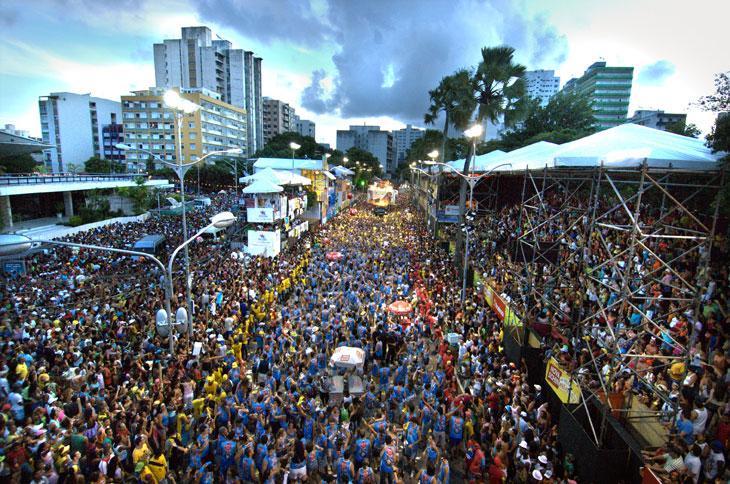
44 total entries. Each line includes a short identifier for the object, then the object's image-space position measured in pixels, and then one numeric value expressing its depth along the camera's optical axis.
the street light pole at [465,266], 15.35
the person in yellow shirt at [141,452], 6.81
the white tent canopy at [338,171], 58.34
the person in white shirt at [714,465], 6.03
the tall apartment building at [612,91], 90.86
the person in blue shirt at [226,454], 7.27
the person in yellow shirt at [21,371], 9.05
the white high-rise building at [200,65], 81.31
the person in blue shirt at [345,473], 7.01
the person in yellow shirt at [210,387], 9.48
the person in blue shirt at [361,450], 7.54
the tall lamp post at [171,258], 6.61
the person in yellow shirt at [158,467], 6.65
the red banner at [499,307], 14.28
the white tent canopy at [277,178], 26.25
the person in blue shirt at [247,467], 7.00
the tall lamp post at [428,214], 39.21
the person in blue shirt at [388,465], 7.19
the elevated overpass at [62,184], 26.02
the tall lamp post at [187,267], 10.88
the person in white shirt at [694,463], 6.02
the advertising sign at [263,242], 23.28
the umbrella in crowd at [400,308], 14.02
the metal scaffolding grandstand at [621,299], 7.87
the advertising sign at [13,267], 18.45
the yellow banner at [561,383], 8.98
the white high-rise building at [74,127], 76.94
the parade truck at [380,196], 63.67
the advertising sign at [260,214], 23.86
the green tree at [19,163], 47.08
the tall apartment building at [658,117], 66.19
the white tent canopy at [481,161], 29.41
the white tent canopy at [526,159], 12.02
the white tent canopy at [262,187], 23.49
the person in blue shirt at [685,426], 6.68
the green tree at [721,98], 9.36
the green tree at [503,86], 20.08
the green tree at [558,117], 43.25
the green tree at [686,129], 26.95
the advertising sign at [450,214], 28.17
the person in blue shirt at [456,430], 8.61
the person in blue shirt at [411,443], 8.02
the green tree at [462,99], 20.83
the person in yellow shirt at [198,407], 9.08
